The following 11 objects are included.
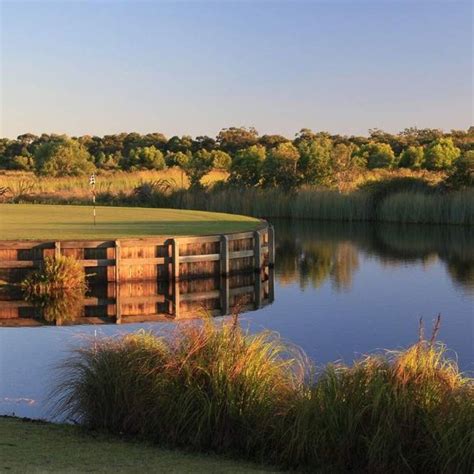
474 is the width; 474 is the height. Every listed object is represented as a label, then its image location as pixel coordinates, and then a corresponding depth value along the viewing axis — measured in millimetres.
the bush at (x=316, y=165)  46656
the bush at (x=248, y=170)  47578
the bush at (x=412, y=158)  66750
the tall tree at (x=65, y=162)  60906
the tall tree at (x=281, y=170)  46719
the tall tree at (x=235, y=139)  100062
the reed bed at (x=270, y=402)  6633
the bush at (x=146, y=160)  74481
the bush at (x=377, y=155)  69750
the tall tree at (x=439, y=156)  62594
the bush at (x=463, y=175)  41031
